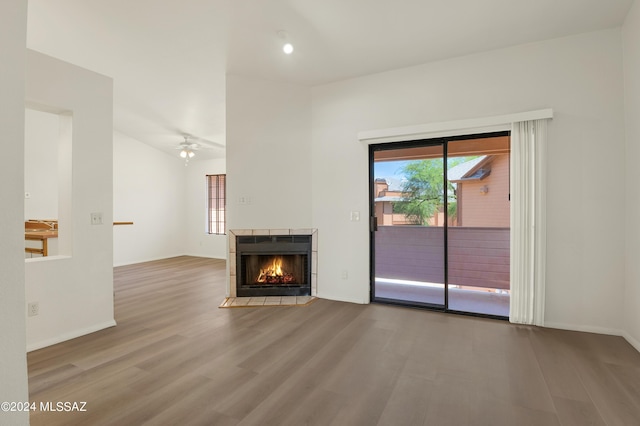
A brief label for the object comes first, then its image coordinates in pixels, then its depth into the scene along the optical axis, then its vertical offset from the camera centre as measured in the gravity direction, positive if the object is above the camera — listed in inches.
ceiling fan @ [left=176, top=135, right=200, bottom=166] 269.1 +60.2
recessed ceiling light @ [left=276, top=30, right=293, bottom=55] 128.8 +75.6
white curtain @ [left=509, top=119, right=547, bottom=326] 125.9 -3.0
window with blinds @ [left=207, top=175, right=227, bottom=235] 321.1 +10.6
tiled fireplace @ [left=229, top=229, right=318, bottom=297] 172.1 -27.0
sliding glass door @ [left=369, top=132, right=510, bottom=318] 146.8 -4.1
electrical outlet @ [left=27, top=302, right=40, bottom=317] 107.3 -33.6
